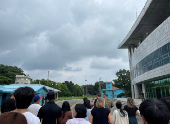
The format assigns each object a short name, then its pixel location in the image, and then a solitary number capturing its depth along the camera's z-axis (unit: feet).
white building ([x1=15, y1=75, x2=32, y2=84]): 243.15
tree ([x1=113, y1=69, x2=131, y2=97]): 186.80
